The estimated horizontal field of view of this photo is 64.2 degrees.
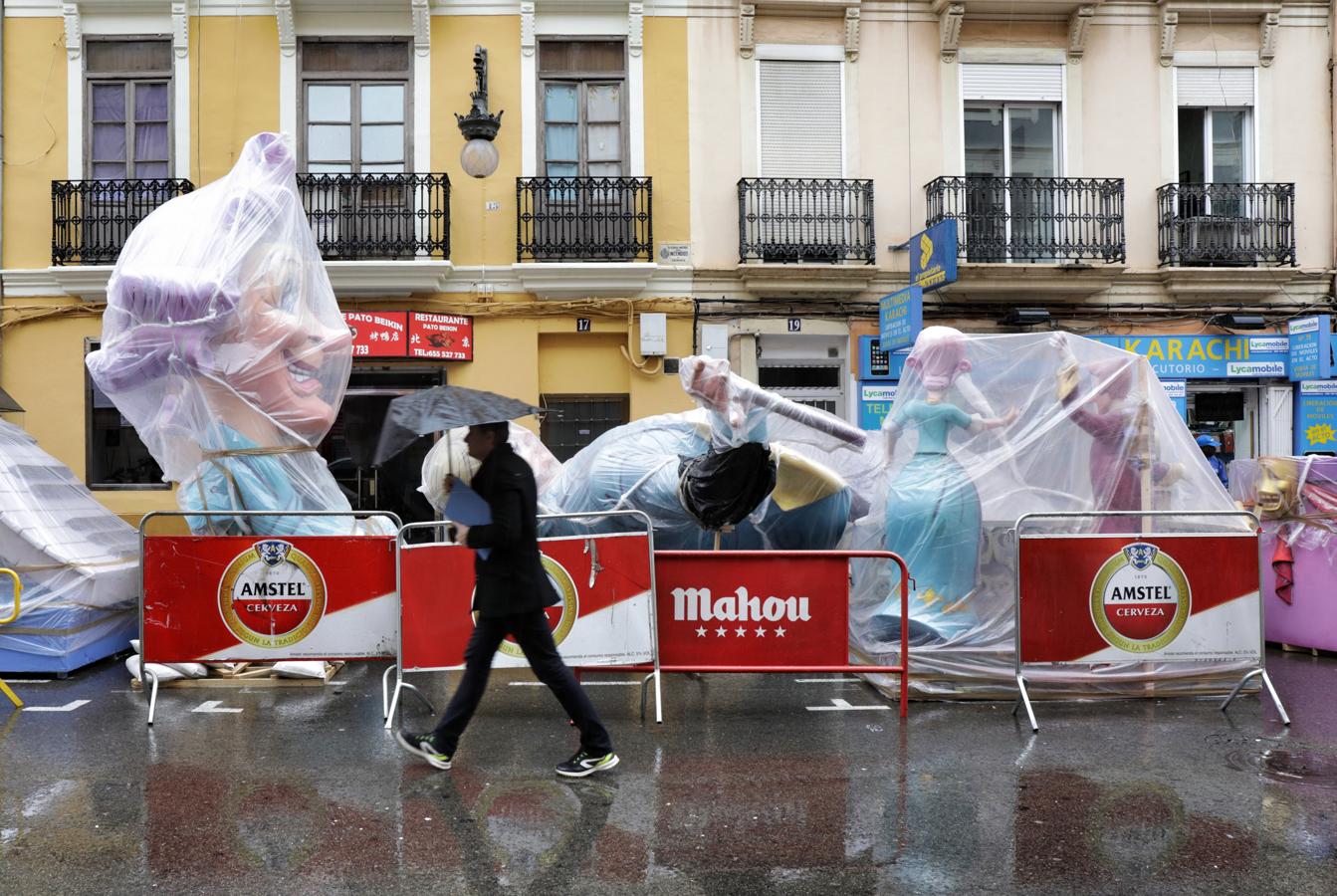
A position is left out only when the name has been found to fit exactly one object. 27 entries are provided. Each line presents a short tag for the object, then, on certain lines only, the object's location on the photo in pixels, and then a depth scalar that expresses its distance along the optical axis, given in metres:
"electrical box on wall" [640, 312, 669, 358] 14.59
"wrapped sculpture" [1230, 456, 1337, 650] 7.77
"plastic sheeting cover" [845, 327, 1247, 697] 6.32
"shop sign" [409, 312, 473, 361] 14.35
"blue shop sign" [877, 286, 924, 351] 13.45
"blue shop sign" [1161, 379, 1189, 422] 15.10
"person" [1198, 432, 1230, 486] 13.95
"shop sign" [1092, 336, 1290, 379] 15.34
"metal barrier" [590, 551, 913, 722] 5.79
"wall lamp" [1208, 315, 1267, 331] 15.24
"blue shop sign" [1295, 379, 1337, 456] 15.31
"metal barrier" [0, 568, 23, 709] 5.98
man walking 4.67
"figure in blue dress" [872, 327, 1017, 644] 6.32
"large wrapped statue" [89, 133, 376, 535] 6.51
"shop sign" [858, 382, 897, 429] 14.88
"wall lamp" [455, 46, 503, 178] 12.45
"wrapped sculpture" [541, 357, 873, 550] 6.52
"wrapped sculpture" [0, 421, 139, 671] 6.86
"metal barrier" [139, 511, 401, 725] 5.86
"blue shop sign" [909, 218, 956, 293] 13.45
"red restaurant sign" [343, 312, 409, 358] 14.15
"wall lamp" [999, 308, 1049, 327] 14.93
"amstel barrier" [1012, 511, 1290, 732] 5.88
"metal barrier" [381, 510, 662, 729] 5.76
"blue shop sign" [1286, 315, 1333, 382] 14.82
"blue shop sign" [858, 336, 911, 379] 14.90
